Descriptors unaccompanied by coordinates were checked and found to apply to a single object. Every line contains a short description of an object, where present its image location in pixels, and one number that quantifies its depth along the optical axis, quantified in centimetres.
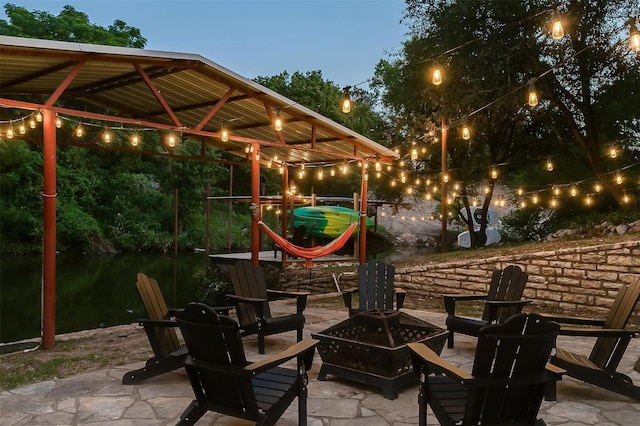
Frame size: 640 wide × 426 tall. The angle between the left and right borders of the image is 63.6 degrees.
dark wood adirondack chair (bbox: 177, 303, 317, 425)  242
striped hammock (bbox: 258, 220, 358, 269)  735
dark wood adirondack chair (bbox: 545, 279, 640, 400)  318
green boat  1334
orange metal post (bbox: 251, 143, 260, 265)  723
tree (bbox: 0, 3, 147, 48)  1947
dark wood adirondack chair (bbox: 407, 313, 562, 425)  222
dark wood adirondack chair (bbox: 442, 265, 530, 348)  408
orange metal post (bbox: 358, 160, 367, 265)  883
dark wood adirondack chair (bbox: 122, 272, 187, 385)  344
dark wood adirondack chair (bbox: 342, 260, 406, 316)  465
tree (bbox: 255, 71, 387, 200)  2450
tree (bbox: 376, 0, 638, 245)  1119
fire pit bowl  333
